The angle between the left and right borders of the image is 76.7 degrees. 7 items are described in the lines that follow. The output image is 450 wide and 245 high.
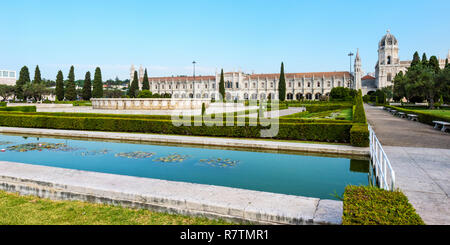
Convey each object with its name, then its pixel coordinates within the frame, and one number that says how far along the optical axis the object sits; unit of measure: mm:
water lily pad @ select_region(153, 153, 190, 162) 7527
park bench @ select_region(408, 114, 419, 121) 18469
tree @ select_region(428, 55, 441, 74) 45294
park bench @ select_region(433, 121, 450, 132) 12692
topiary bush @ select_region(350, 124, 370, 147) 8789
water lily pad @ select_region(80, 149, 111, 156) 8320
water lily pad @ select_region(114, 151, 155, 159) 8031
